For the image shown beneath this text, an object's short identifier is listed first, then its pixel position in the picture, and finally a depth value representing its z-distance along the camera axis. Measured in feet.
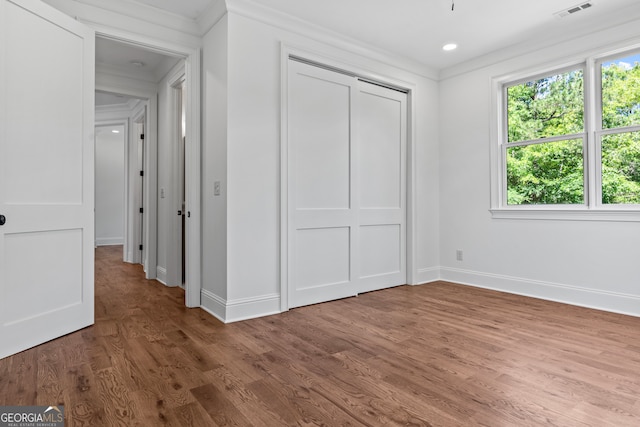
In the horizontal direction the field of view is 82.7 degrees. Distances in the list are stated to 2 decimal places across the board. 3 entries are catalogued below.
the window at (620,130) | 10.78
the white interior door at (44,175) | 7.56
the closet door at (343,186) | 11.41
